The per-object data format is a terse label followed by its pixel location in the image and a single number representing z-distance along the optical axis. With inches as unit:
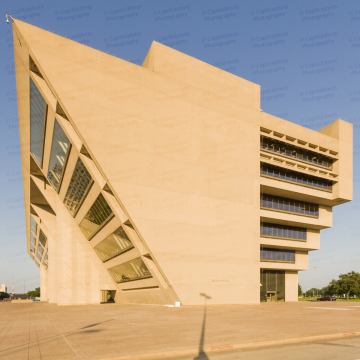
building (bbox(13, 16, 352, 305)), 1025.5
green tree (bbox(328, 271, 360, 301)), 3767.2
